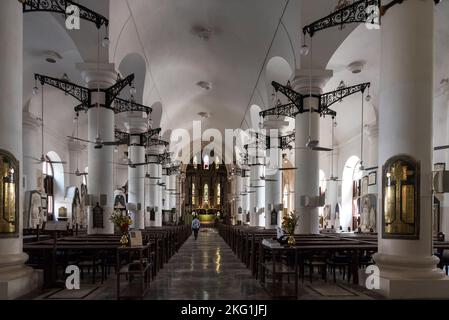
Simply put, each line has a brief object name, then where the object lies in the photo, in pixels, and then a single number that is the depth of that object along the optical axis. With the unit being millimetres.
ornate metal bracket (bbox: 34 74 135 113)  13062
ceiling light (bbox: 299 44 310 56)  10606
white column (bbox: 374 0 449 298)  6812
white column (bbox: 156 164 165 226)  25016
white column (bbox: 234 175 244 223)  35406
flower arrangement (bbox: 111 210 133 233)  8477
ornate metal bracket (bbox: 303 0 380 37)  9936
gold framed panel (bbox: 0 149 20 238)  6965
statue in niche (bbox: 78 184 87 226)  24422
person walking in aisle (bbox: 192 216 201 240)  25431
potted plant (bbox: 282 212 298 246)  8586
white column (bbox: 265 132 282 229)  19484
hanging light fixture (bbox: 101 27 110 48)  10562
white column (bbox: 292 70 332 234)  13117
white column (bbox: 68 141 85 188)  23719
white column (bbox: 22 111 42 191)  17922
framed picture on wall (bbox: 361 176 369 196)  21062
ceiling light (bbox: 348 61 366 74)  16422
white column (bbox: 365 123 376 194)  19836
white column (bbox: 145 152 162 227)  24453
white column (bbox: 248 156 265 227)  24703
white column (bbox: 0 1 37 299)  6965
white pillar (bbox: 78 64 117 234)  13002
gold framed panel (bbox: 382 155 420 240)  6898
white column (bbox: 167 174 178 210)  35944
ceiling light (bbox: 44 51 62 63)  14877
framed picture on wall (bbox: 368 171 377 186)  19908
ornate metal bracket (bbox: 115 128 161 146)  19688
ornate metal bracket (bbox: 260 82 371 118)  13426
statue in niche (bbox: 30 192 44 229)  18359
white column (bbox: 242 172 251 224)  32188
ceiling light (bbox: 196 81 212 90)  23950
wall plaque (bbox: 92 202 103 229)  13180
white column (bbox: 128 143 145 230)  19391
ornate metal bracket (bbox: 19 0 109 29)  8930
